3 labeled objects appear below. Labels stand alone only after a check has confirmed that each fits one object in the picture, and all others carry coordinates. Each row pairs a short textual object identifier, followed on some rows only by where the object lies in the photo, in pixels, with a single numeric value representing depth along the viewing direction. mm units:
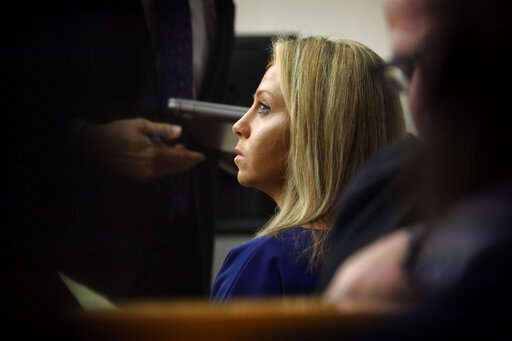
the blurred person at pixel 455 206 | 2907
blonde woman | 4554
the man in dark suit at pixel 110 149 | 4560
